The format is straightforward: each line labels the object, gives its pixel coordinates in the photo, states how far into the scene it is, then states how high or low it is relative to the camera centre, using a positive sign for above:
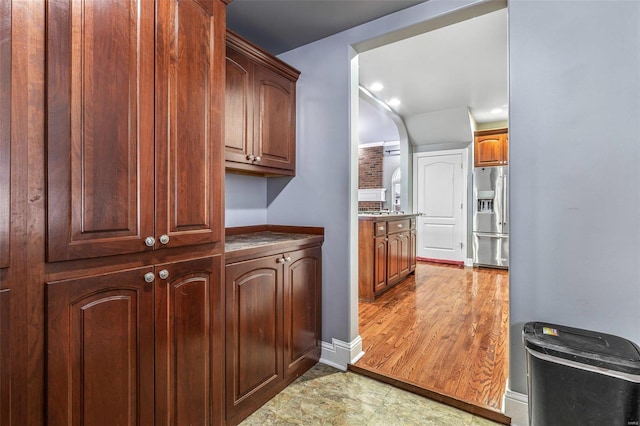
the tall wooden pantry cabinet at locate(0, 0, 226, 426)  0.93 +0.00
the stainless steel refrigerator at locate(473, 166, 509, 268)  5.29 -0.12
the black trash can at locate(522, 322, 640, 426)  1.23 -0.70
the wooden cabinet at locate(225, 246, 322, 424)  1.65 -0.70
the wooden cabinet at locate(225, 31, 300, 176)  1.98 +0.70
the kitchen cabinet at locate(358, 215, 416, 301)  3.62 -0.53
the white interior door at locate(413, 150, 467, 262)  5.78 +0.13
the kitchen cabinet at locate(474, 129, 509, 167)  5.41 +1.12
